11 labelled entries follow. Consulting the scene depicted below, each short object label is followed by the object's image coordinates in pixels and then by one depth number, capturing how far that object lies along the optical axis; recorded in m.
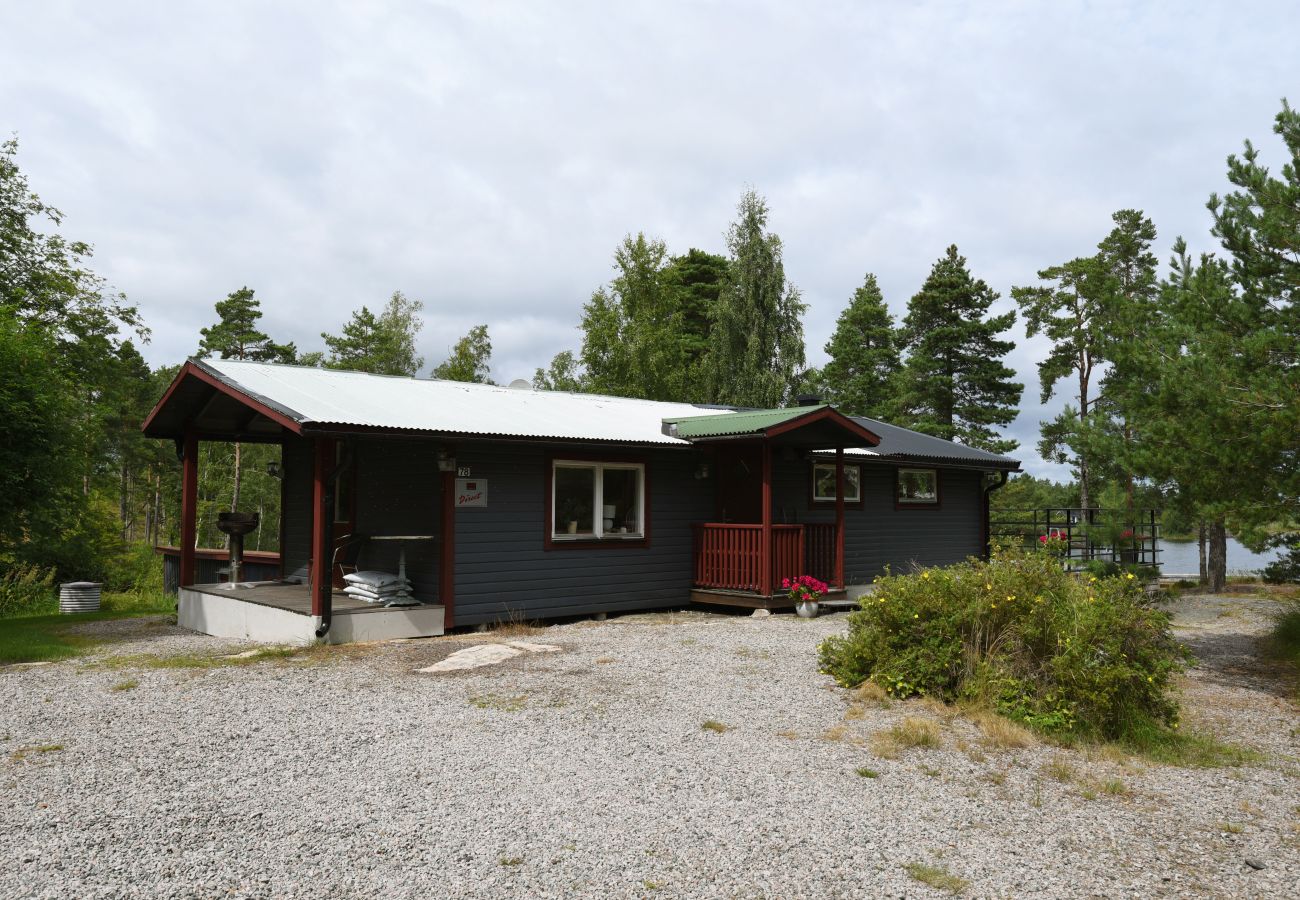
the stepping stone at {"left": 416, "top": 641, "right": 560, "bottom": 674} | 7.91
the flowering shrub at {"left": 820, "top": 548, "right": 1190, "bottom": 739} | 5.84
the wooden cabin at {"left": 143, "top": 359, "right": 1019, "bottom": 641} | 9.84
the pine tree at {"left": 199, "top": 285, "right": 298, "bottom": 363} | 35.81
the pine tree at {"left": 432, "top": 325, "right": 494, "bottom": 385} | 35.50
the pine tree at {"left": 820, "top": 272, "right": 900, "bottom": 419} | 35.91
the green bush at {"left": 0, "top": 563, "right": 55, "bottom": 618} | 15.49
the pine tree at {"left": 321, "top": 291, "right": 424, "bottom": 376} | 35.06
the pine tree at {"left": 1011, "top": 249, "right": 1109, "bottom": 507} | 28.89
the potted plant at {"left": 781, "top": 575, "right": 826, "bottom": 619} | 11.77
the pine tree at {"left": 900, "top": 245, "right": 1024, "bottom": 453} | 31.78
